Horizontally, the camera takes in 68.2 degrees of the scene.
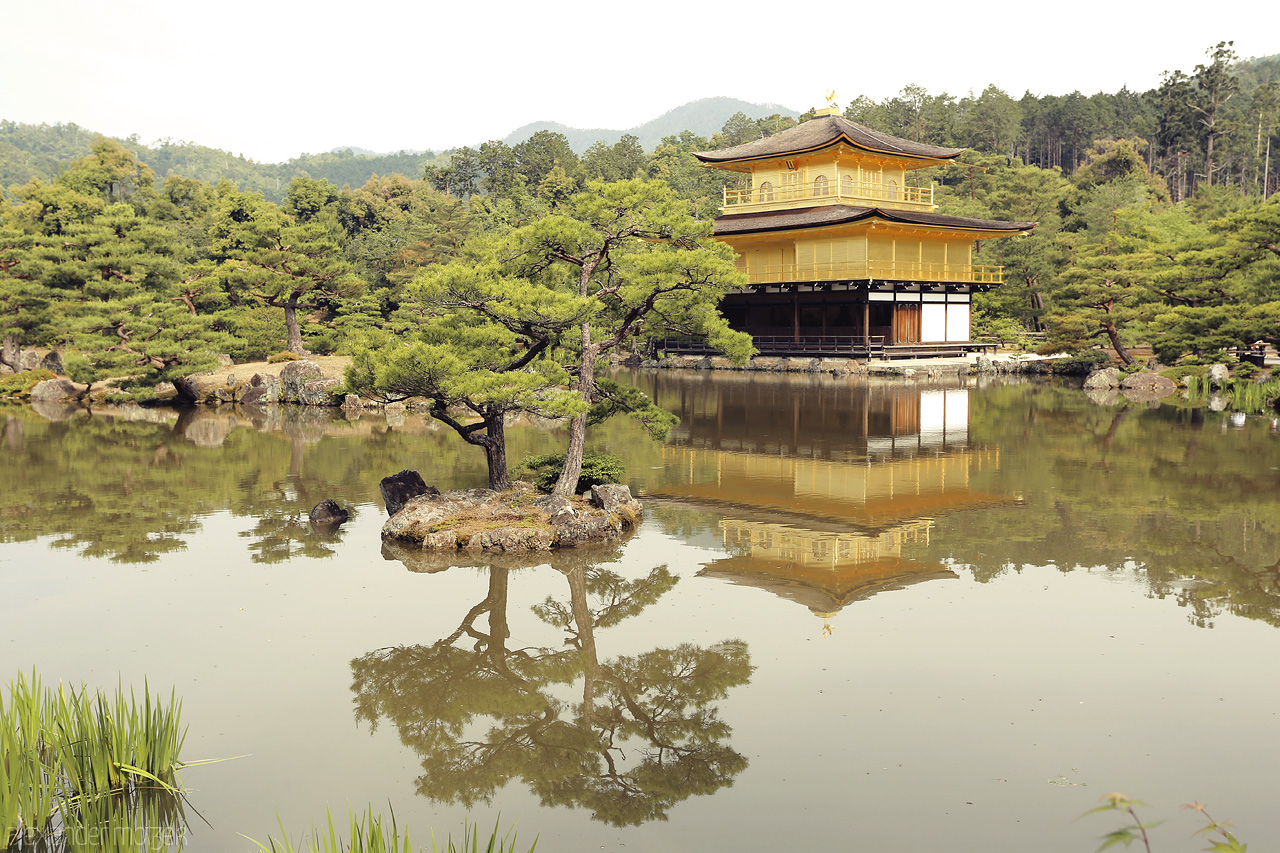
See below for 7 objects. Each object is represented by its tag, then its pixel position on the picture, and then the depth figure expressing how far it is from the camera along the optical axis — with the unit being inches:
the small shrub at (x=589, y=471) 589.0
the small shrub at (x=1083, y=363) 1520.7
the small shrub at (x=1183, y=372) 1258.6
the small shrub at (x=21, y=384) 1379.2
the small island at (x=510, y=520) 496.7
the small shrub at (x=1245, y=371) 1212.5
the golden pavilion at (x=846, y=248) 1595.7
